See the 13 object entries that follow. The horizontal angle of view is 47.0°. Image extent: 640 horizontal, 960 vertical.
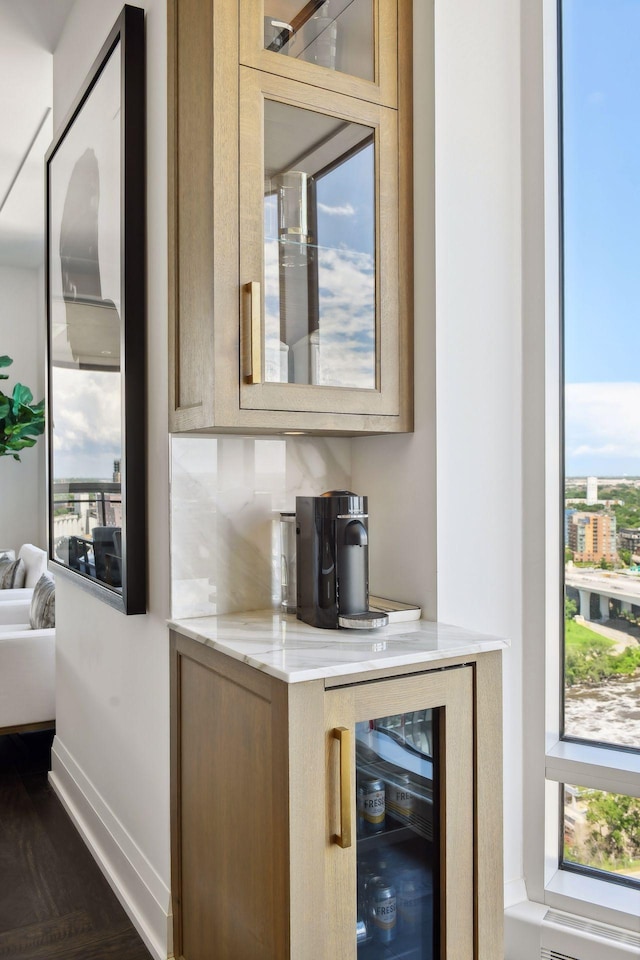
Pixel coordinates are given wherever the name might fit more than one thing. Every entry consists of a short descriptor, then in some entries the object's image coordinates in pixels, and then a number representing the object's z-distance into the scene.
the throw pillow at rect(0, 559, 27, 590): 4.88
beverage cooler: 1.40
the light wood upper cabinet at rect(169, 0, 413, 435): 1.51
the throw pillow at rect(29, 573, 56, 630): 3.54
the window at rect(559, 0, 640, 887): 1.74
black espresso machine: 1.59
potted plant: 5.41
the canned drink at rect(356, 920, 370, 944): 1.39
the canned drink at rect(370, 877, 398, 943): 1.42
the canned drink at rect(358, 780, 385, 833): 1.41
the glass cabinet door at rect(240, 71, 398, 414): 1.54
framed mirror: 1.99
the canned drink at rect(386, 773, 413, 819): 1.45
